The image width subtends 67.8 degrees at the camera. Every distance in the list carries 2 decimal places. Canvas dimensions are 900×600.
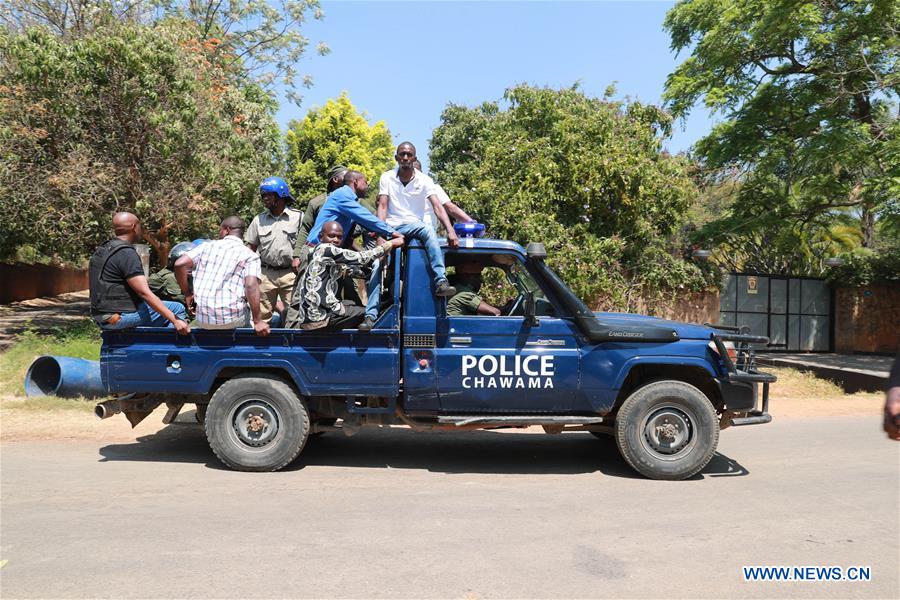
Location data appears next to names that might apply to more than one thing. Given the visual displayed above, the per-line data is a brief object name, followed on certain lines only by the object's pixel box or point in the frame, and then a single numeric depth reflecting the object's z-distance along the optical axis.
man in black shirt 5.81
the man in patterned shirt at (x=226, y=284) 5.86
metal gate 17.97
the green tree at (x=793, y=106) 14.16
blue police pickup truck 5.73
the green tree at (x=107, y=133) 11.31
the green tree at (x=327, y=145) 23.39
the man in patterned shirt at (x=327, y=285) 5.71
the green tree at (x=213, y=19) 15.60
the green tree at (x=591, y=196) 13.84
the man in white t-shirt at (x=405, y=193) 6.53
